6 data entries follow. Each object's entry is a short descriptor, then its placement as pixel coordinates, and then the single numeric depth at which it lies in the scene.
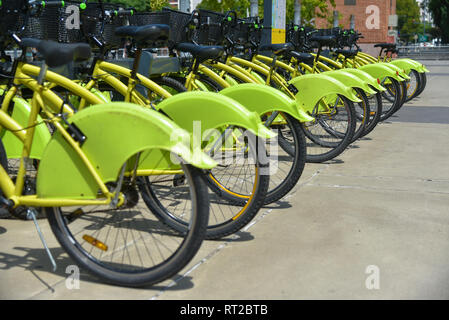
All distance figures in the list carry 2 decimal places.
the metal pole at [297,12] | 18.50
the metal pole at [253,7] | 12.37
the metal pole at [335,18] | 29.41
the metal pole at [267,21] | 9.38
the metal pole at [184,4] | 8.70
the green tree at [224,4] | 14.87
